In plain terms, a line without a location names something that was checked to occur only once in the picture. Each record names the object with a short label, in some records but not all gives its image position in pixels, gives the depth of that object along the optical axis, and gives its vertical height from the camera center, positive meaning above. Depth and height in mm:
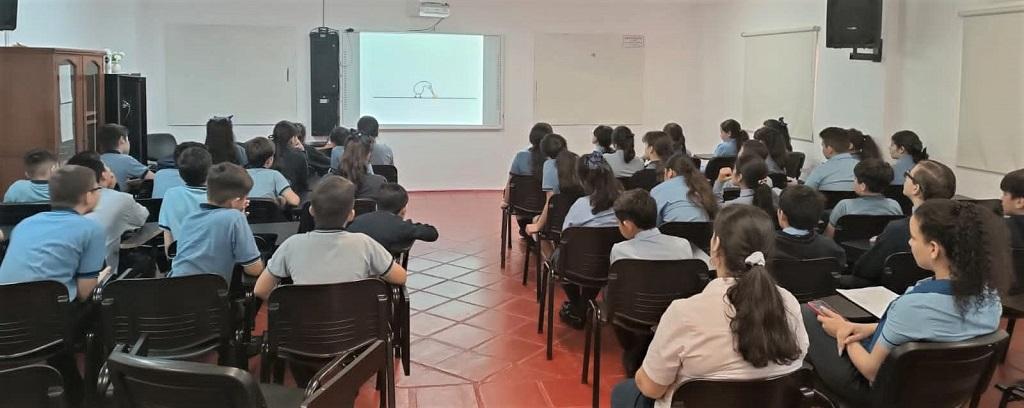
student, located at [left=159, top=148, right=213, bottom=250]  3803 -337
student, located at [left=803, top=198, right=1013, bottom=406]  2209 -397
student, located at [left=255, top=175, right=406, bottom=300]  2979 -458
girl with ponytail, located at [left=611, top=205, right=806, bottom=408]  2029 -503
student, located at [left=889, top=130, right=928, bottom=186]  5805 -119
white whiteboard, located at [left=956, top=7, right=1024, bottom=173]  5516 +298
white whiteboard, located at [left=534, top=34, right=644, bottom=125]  9859 +635
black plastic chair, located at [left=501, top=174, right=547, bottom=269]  5867 -479
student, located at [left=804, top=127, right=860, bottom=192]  5746 -278
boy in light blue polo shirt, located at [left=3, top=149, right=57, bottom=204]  4309 -322
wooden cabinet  5539 +122
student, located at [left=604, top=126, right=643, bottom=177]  6203 -193
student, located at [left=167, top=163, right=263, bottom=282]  3229 -438
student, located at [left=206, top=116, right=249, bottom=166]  5613 -113
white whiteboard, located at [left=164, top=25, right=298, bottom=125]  8953 +582
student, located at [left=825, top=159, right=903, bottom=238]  4266 -334
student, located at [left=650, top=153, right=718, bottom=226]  4242 -338
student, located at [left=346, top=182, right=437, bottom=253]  3783 -473
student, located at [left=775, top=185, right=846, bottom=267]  3330 -392
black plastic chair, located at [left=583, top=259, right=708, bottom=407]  3354 -651
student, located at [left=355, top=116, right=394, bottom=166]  6609 -211
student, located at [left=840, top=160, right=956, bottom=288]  3572 -411
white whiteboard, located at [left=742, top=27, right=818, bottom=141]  7852 +564
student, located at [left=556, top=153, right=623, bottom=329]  4176 -350
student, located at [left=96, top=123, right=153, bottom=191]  5625 -228
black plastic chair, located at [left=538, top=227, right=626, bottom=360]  4031 -632
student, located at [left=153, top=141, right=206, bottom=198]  4965 -343
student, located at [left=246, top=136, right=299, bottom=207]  4734 -312
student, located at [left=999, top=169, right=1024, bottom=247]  3705 -295
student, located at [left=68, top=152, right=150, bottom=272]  3775 -432
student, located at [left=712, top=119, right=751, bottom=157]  7398 -51
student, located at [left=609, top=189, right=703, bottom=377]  3498 -464
